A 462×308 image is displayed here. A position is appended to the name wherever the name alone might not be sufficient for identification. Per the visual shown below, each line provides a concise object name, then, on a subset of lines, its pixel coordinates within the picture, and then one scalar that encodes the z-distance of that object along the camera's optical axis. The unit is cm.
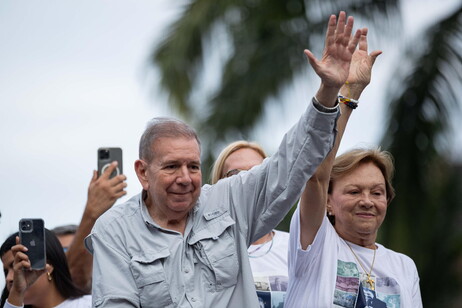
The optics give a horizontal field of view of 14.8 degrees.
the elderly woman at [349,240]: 830
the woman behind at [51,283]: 995
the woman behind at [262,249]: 952
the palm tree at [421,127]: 2167
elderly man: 746
